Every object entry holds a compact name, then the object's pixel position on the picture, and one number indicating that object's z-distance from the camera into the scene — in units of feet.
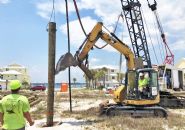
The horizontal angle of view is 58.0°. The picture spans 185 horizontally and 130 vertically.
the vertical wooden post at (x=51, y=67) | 22.32
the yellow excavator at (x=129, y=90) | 25.85
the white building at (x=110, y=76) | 186.53
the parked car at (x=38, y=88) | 95.17
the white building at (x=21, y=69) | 160.02
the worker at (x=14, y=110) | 10.86
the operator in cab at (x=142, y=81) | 26.22
